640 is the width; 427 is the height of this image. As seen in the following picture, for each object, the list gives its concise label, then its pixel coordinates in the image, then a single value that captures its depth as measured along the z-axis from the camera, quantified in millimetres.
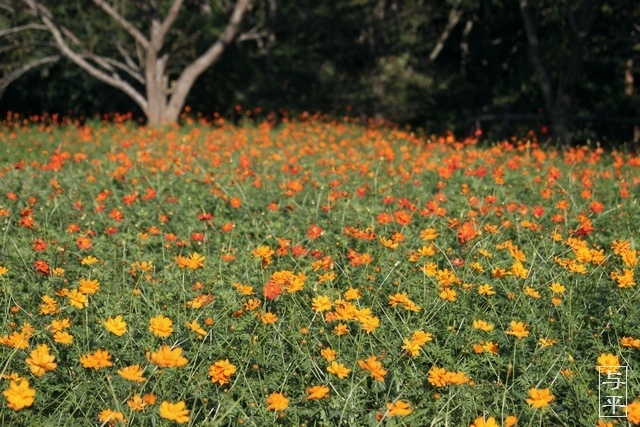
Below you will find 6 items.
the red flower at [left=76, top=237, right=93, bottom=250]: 3982
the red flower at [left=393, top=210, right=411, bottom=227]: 4129
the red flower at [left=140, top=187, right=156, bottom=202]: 5089
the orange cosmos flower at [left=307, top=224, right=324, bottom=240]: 4156
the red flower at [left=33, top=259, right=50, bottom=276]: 3609
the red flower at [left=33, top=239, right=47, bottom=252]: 3898
